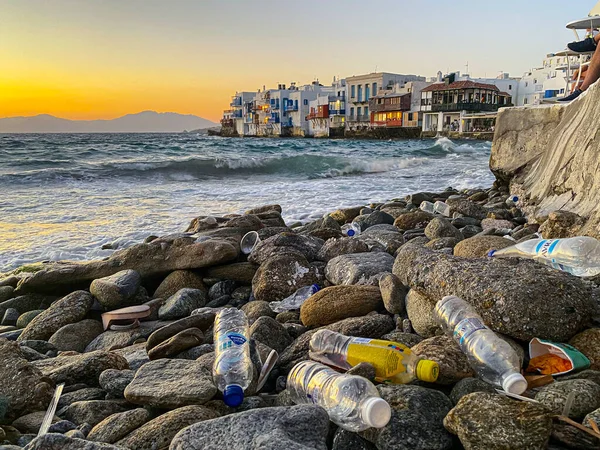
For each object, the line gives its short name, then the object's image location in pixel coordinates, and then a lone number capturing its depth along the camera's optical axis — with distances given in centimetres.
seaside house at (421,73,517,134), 4666
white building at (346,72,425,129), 5872
